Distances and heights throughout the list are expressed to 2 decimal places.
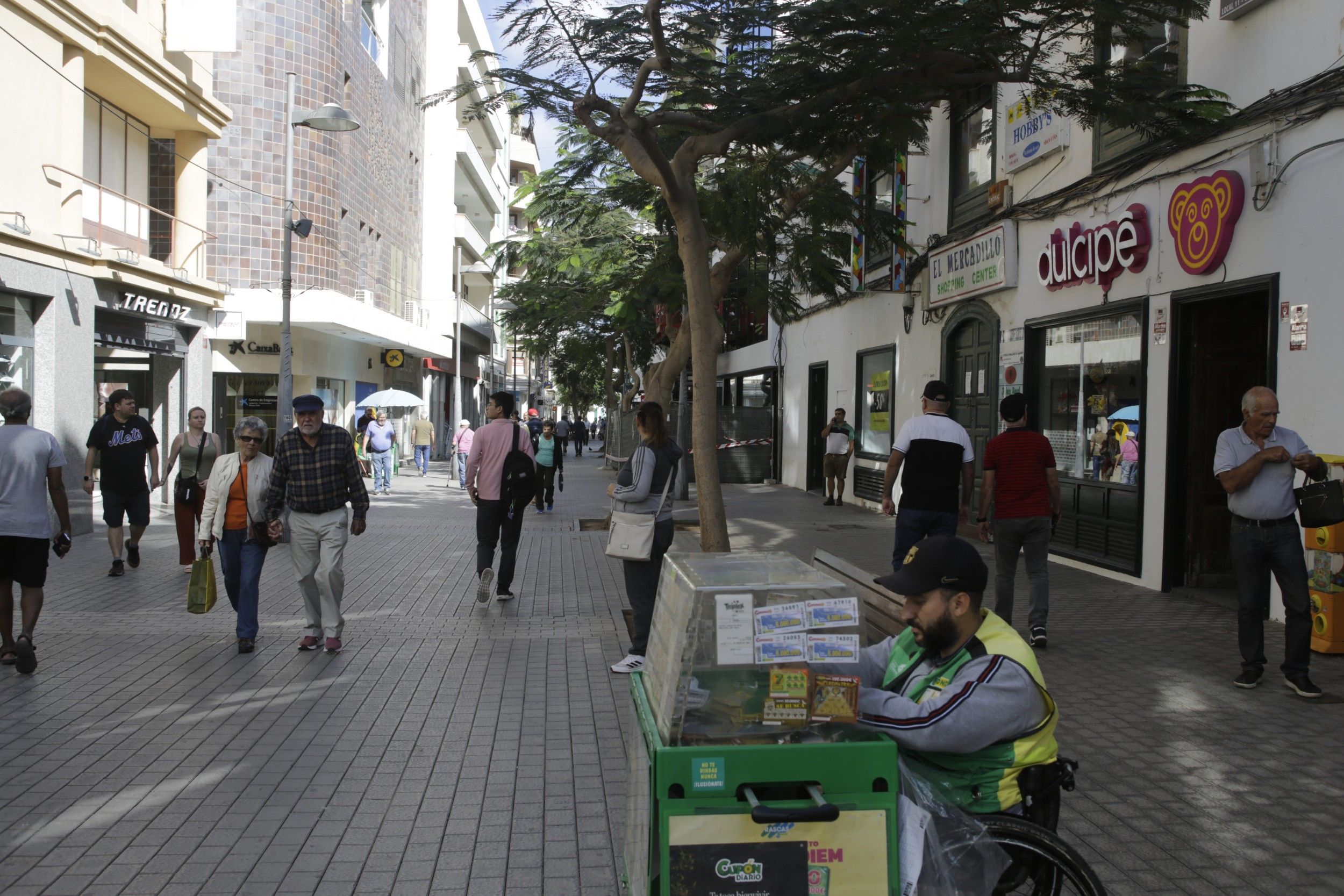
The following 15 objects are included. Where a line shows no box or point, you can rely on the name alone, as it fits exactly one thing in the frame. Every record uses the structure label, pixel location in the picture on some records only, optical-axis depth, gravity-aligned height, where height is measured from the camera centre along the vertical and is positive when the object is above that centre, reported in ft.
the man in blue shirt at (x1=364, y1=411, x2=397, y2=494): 71.10 -1.31
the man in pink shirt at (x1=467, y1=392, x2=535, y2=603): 30.48 -1.88
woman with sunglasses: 24.06 -1.95
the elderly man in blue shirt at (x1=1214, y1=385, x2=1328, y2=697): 20.57 -1.42
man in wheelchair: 9.23 -2.25
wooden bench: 12.03 -1.88
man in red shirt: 25.22 -1.48
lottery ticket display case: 8.59 -2.61
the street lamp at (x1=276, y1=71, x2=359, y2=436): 46.21 +9.33
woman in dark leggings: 22.99 -1.37
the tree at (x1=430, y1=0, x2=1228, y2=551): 25.95 +9.32
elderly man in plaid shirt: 23.80 -1.61
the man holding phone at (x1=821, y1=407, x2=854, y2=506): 62.80 -0.86
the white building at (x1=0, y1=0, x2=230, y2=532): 42.34 +9.80
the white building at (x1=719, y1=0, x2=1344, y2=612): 26.63 +5.19
